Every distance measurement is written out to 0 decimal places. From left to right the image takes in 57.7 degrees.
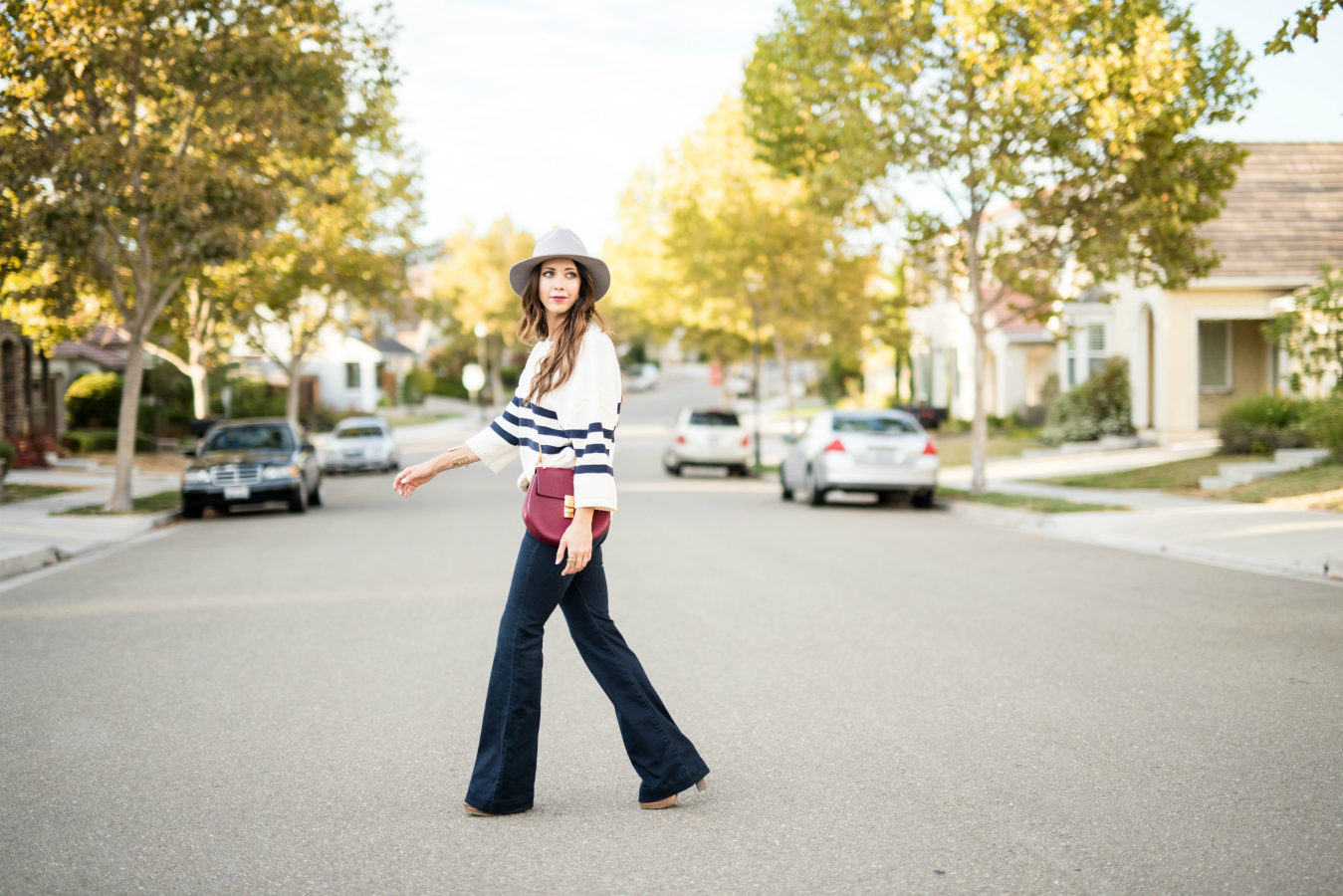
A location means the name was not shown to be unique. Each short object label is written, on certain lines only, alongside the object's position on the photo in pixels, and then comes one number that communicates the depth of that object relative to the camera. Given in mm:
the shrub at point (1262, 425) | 20625
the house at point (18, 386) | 28625
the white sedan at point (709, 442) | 26906
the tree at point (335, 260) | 28172
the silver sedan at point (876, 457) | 17797
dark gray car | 17797
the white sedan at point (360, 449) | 30297
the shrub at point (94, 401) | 36281
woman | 4207
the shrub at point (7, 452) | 21842
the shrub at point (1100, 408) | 27594
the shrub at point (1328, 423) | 17359
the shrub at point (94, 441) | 31266
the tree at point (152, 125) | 15688
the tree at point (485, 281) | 68000
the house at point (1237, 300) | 25328
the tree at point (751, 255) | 31922
